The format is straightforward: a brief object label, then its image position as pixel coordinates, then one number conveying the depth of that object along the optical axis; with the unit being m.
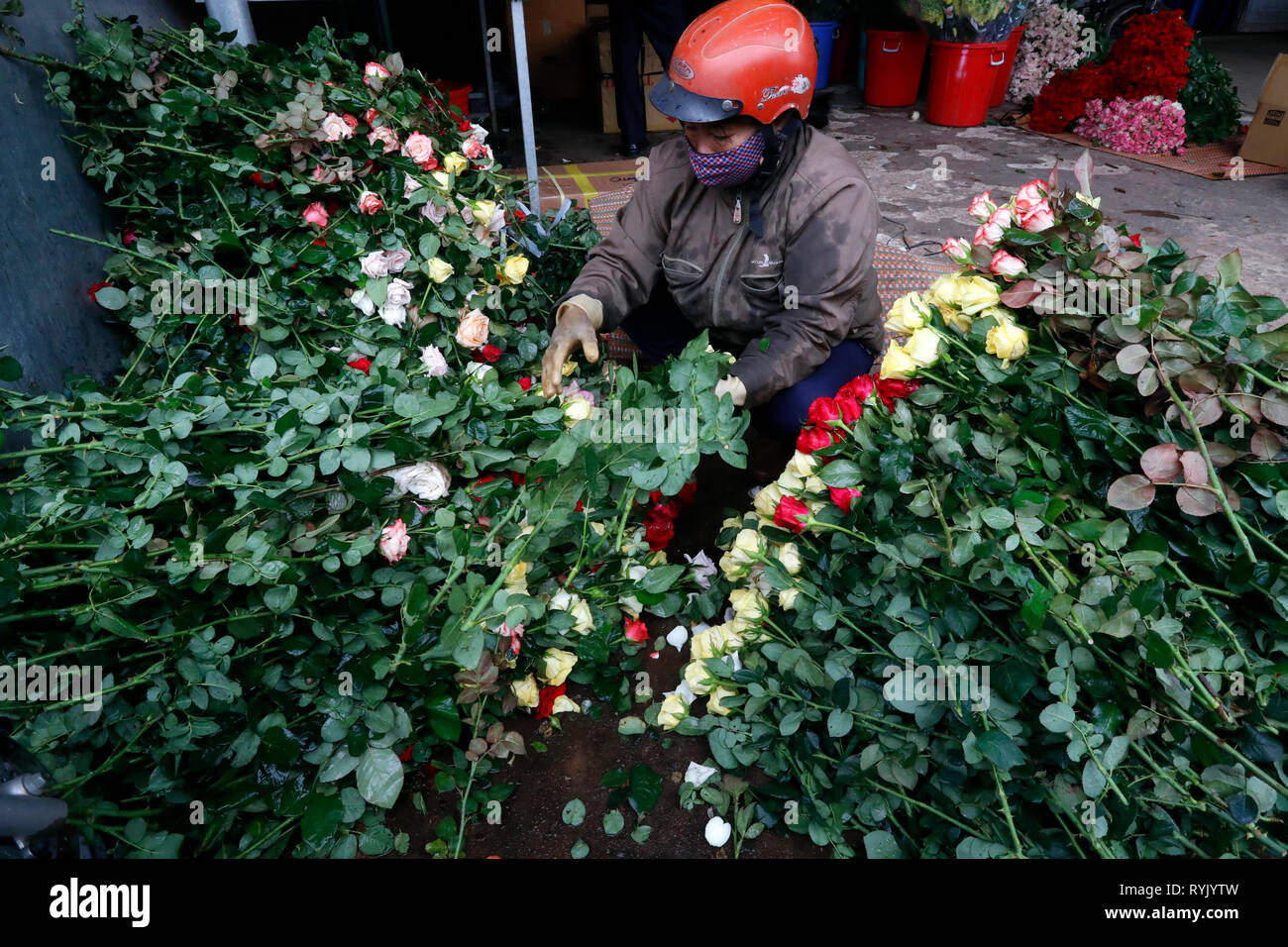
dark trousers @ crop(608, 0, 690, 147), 4.88
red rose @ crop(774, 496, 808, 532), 1.84
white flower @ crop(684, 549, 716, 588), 2.25
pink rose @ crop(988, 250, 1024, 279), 1.63
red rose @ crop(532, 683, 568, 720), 1.95
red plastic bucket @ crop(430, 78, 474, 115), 4.02
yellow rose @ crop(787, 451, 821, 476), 1.84
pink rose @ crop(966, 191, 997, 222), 1.82
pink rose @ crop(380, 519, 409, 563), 1.58
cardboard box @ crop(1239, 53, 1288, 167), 4.99
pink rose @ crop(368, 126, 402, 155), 2.34
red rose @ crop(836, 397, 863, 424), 1.80
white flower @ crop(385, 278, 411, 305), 2.11
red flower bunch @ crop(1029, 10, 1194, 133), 5.69
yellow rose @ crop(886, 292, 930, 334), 1.72
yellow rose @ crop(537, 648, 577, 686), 1.90
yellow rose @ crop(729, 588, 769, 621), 1.89
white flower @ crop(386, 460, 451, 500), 1.69
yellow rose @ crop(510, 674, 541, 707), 1.89
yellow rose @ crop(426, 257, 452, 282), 2.19
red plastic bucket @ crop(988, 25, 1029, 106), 6.52
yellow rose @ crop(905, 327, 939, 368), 1.68
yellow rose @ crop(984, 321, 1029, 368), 1.55
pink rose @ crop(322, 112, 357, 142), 2.23
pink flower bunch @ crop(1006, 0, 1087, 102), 6.68
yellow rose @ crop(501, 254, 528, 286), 2.47
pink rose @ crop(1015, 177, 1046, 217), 1.69
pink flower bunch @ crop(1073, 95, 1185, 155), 5.62
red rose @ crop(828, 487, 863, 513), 1.75
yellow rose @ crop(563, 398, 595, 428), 1.94
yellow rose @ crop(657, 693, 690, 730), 1.92
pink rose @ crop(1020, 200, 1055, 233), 1.64
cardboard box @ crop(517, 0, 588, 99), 6.89
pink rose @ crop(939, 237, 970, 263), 1.76
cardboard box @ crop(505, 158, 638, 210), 4.59
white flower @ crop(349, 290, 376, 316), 2.12
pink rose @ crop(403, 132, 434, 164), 2.36
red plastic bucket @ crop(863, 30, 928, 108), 6.80
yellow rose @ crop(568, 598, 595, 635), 1.92
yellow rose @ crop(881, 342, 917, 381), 1.71
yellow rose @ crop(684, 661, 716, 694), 1.89
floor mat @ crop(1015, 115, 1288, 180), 5.16
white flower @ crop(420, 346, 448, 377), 2.05
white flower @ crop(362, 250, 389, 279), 2.12
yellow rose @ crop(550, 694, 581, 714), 1.98
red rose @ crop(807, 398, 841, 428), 1.82
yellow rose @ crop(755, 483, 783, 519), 1.98
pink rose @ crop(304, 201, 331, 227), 2.19
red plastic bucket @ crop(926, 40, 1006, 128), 6.22
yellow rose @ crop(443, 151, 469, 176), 2.48
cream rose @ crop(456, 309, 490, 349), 2.15
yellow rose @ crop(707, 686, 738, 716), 1.86
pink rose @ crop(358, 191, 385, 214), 2.18
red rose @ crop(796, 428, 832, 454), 1.80
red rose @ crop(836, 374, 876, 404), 1.83
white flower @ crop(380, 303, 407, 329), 2.12
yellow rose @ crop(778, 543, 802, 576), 1.86
